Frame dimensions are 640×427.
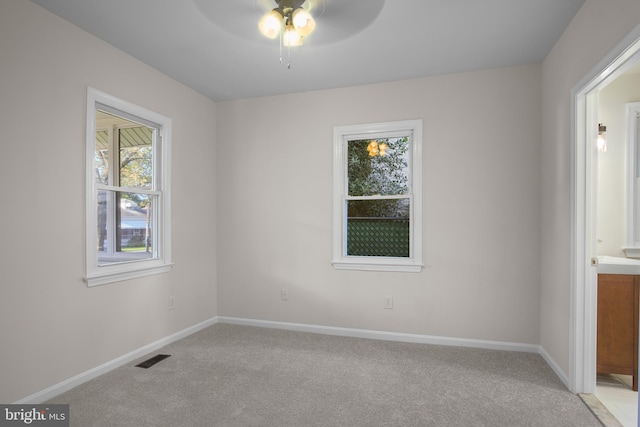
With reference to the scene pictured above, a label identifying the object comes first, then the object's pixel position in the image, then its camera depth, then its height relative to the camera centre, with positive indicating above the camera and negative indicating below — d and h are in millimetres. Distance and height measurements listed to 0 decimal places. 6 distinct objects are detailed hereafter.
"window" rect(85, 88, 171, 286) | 2766 +178
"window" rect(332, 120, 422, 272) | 3621 +167
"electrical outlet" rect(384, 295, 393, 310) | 3654 -927
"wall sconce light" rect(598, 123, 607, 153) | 3096 +655
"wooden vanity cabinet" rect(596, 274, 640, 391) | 2586 -827
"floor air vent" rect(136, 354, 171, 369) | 2979 -1306
